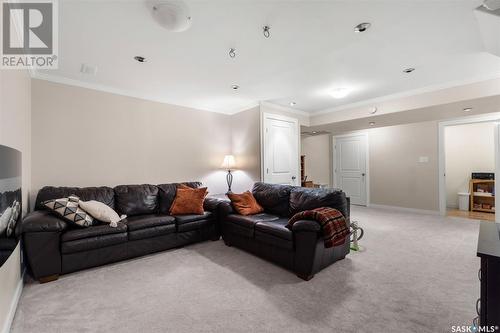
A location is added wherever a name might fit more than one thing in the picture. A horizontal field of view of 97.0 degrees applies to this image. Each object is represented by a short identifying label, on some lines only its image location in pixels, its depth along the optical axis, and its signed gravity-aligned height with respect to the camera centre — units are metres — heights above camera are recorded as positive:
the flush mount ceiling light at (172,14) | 1.70 +1.23
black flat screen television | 1.22 -0.20
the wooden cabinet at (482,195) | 5.14 -0.72
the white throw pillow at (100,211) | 2.60 -0.52
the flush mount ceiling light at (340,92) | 3.64 +1.24
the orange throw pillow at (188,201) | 3.35 -0.53
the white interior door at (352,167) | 6.19 -0.02
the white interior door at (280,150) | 4.41 +0.36
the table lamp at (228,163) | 4.67 +0.09
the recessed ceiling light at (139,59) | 2.56 +1.28
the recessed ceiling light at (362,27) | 1.98 +1.27
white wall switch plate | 5.09 +0.15
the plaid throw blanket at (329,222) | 2.21 -0.59
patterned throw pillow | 2.40 -0.47
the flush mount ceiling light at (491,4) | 1.67 +1.23
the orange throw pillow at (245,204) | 3.20 -0.55
